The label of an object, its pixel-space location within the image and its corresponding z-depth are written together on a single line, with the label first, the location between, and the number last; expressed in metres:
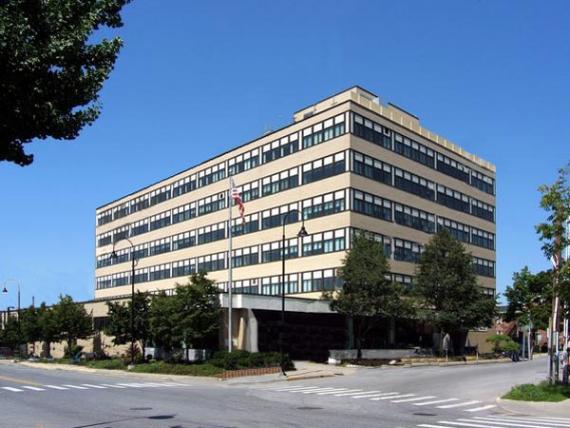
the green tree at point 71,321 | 72.19
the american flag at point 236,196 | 51.19
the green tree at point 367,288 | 54.41
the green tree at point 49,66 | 10.04
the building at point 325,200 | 64.94
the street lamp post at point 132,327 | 55.41
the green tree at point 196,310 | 50.28
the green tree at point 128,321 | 57.53
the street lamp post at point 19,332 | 86.71
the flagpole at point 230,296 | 49.75
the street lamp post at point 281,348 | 45.03
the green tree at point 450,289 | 63.78
